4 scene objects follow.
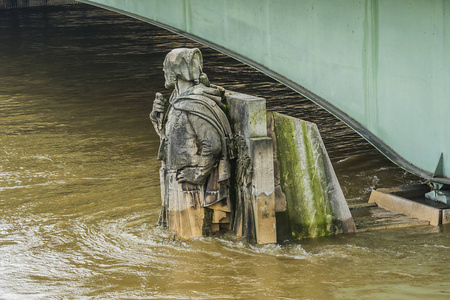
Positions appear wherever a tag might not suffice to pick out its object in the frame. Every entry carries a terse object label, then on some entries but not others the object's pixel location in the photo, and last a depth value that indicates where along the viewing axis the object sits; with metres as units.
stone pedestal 15.85
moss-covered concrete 16.58
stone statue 16.08
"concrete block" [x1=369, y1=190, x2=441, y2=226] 17.61
